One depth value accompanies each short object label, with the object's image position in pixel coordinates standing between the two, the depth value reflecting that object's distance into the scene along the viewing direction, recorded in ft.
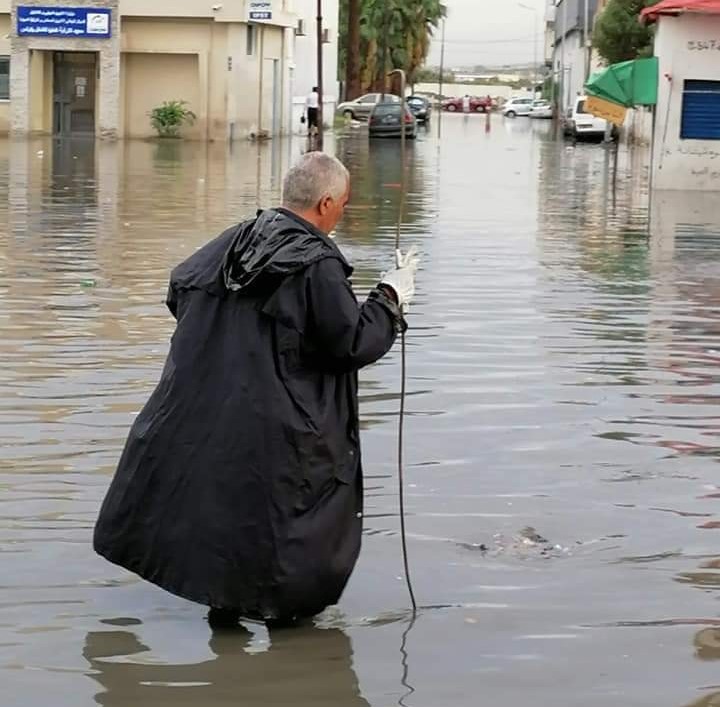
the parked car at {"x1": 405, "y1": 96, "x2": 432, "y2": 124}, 220.47
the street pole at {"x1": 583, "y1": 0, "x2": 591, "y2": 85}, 245.90
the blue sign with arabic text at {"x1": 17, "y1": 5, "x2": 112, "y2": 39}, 153.28
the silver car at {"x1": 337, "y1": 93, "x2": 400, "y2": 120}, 237.86
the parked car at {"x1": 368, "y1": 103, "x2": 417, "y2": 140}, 172.86
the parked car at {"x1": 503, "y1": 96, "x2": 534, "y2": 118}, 336.88
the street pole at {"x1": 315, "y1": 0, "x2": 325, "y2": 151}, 142.82
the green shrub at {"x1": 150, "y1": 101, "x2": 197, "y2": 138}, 156.25
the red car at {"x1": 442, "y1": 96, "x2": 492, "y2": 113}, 383.65
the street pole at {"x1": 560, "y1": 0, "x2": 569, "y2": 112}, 290.72
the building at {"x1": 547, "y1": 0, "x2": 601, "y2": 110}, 264.11
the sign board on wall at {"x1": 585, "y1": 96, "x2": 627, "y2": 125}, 100.38
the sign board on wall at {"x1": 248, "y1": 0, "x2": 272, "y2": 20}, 159.22
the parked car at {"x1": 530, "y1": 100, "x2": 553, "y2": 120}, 315.17
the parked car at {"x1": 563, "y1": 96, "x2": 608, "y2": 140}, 186.39
